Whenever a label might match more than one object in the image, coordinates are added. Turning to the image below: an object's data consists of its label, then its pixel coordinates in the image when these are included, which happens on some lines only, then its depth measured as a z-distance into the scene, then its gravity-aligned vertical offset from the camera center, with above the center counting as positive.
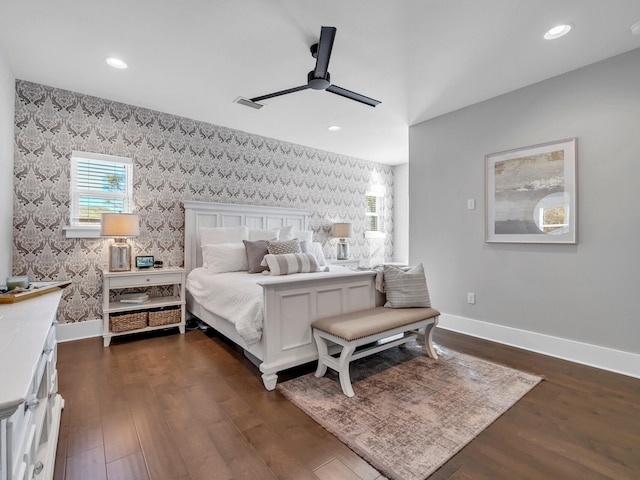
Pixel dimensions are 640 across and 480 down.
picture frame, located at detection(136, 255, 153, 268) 3.46 -0.25
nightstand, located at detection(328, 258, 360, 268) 5.06 -0.39
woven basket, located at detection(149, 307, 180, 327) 3.35 -0.84
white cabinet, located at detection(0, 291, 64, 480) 0.73 -0.47
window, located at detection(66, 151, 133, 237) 3.29 +0.55
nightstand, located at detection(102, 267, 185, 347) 3.16 -0.71
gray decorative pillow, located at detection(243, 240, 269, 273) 3.40 -0.17
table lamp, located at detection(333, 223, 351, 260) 5.29 +0.08
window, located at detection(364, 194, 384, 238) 6.14 +0.45
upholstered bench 2.16 -0.68
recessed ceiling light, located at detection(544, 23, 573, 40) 2.21 +1.50
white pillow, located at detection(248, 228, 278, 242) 4.02 +0.05
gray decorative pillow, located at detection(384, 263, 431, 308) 2.76 -0.44
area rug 1.60 -1.08
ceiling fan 2.00 +1.25
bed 2.27 -0.59
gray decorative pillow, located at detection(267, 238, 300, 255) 3.49 -0.09
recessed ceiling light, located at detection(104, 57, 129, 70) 2.64 +1.51
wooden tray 1.54 -0.28
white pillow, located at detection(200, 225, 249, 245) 3.83 +0.05
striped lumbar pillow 3.09 -0.25
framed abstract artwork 2.82 +0.43
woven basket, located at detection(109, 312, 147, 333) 3.17 -0.85
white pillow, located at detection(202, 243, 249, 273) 3.48 -0.22
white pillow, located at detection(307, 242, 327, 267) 4.01 -0.17
